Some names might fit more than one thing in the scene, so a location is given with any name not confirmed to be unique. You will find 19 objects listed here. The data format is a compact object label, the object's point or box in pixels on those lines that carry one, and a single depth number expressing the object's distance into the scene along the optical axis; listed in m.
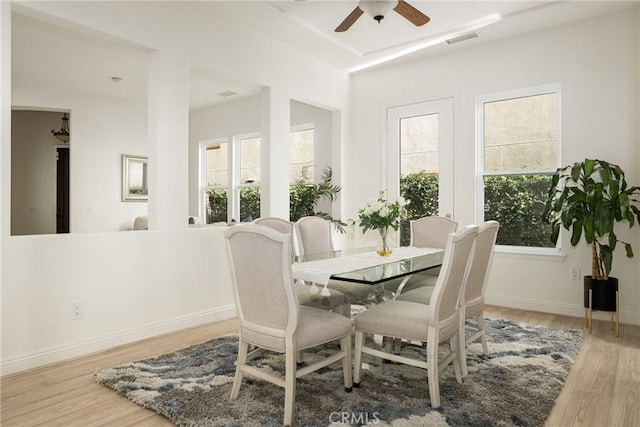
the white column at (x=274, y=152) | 4.65
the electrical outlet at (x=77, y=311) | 3.11
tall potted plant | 3.64
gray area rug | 2.16
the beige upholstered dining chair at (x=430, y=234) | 3.70
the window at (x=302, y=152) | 6.36
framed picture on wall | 6.95
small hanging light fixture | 7.08
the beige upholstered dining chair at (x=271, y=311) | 2.09
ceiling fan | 2.95
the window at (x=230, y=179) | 7.08
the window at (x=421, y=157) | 5.18
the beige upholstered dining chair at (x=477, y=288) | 2.70
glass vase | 3.23
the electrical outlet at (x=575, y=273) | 4.29
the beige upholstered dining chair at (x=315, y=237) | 3.70
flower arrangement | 3.12
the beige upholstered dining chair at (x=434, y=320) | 2.25
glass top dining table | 2.36
